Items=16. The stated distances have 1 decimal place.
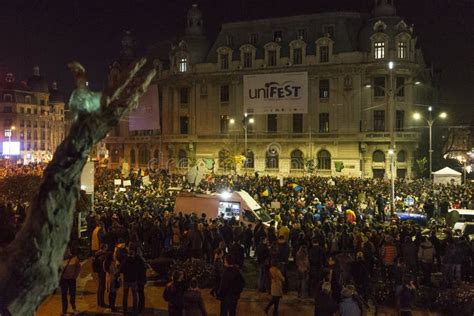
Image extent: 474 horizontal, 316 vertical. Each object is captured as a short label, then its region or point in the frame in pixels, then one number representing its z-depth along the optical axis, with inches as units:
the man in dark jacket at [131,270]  452.8
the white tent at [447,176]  1392.7
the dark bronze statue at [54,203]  181.3
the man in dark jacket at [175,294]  363.9
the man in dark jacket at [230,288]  401.4
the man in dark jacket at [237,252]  541.0
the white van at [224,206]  820.6
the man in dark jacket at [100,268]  482.6
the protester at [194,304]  331.3
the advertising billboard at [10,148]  2711.6
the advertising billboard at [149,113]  2353.2
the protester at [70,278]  458.6
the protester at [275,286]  437.7
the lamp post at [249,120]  2178.2
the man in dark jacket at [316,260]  519.5
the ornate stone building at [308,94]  2103.8
